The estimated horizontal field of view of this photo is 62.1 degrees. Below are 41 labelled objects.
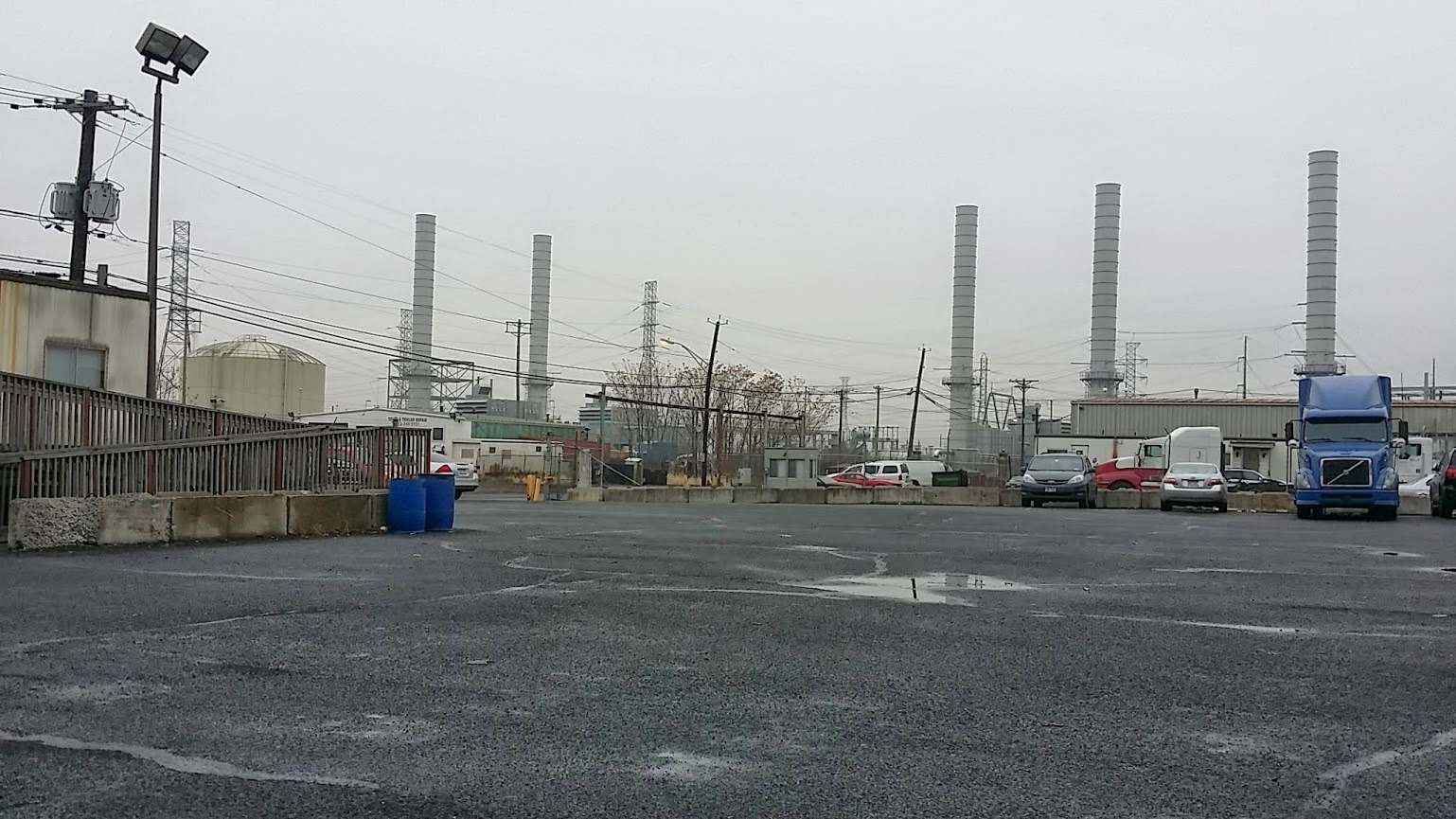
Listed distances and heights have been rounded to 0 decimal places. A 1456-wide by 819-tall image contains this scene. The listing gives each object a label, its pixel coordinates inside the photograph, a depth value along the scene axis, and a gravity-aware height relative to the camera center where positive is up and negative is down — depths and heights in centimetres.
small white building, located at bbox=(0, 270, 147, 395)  2134 +148
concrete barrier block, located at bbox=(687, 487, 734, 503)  4244 -222
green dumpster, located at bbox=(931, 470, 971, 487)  5650 -186
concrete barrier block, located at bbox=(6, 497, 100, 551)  1426 -134
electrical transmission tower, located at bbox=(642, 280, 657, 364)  10431 +976
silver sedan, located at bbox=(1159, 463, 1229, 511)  3419 -115
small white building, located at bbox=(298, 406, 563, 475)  7212 -122
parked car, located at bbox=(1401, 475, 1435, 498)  3892 -118
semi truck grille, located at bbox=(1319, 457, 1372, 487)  2922 -50
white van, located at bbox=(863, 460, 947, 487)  5456 -152
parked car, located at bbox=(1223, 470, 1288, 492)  4794 -138
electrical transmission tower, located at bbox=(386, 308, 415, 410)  9356 +402
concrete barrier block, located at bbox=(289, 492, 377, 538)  1792 -143
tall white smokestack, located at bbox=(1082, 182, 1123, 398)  7681 +1190
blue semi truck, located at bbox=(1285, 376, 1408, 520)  2922 +13
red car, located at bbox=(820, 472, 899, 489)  5362 -202
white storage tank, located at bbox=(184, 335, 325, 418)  7538 +255
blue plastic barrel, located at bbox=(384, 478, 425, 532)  1909 -130
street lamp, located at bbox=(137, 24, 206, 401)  2702 +822
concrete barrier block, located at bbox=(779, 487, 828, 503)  4122 -207
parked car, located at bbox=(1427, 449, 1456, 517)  2919 -87
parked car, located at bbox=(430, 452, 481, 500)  3828 -175
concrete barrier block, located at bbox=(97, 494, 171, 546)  1519 -136
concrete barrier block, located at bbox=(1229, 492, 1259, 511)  3650 -162
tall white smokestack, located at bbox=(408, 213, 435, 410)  8962 +995
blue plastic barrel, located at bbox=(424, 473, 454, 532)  1938 -126
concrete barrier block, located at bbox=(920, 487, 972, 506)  4091 -194
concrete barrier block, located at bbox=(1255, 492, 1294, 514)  3631 -159
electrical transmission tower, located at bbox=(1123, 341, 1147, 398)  12044 +760
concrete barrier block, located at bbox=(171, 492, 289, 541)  1619 -138
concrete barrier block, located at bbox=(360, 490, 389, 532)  1919 -139
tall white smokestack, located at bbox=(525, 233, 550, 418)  9894 +1024
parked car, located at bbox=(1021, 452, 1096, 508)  3662 -114
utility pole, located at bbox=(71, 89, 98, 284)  3188 +637
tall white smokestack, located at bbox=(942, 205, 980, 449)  8106 +878
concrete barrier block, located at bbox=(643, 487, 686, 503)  4248 -226
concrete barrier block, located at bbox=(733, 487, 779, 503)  4212 -213
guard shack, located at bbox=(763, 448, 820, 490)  5725 -161
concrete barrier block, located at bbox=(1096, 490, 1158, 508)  3922 -178
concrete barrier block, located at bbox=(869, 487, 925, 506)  4156 -201
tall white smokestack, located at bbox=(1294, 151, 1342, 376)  7194 +1111
